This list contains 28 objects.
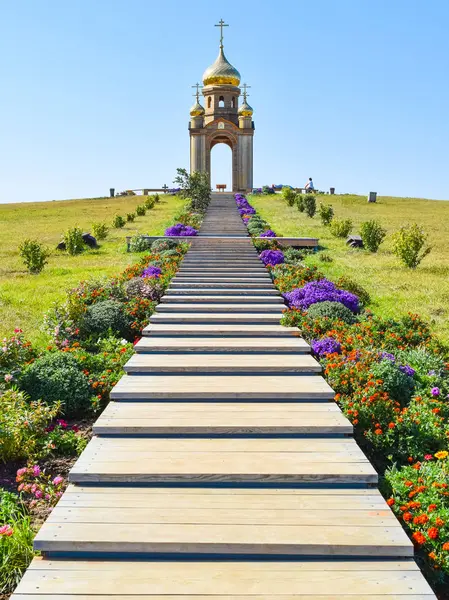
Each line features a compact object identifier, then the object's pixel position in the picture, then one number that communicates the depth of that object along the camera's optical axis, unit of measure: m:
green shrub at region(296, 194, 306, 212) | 34.62
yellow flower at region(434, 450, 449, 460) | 5.41
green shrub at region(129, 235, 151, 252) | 20.20
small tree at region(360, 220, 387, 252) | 20.49
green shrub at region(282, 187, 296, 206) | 38.22
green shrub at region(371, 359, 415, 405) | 6.92
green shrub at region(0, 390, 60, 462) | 5.71
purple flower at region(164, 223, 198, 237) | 21.84
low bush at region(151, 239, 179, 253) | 18.50
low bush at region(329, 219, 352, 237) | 24.28
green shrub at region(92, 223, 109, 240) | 25.22
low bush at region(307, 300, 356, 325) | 10.02
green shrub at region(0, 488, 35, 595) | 3.96
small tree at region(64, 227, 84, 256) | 21.39
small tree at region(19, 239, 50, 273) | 17.05
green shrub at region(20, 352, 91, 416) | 6.87
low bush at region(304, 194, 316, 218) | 32.40
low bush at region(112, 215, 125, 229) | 29.94
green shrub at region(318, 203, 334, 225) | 27.91
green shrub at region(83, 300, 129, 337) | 9.71
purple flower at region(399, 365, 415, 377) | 7.44
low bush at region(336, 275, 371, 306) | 12.63
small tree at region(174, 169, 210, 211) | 30.17
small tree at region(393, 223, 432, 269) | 17.05
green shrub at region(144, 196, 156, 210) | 39.06
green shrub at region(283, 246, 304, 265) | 16.63
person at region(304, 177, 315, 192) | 49.31
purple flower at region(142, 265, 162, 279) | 13.94
